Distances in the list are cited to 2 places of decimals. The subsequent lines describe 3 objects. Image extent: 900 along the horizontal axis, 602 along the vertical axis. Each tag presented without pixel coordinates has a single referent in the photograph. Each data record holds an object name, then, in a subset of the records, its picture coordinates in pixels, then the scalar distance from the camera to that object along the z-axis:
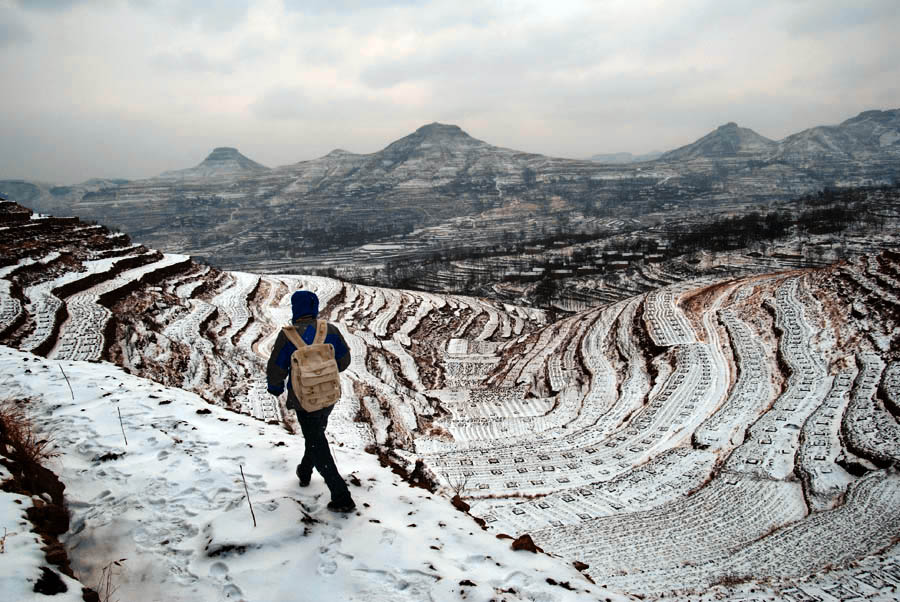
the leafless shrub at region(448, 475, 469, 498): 12.23
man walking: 4.59
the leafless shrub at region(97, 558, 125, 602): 3.68
